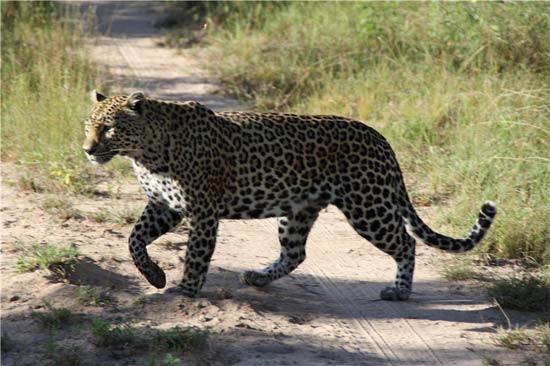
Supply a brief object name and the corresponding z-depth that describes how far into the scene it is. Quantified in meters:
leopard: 13.32
